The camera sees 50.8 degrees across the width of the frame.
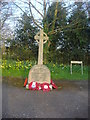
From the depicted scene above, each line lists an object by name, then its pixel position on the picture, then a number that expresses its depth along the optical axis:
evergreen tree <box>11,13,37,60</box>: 10.28
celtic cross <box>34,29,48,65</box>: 4.37
